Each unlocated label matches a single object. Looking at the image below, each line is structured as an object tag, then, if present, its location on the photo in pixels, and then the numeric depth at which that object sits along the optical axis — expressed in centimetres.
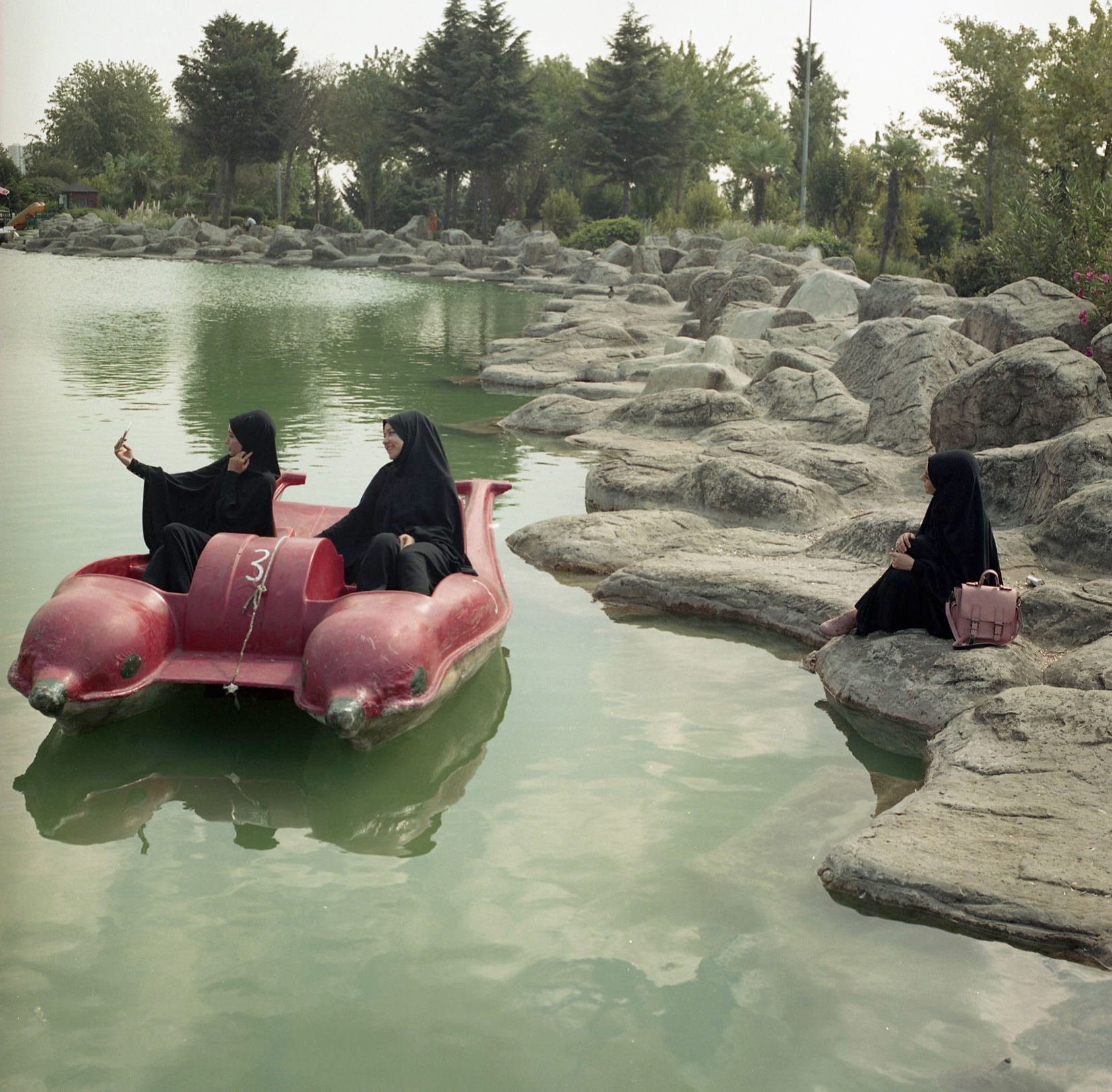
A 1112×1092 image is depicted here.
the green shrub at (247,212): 6888
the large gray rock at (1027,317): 1385
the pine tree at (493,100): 6103
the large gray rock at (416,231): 6106
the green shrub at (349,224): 6675
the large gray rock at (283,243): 5600
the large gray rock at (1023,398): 1123
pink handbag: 655
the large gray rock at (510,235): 5891
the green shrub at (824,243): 3891
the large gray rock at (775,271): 3084
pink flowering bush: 1359
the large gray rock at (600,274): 4116
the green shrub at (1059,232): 1728
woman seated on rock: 683
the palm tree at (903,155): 4091
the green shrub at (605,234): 5172
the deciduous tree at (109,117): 7119
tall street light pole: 4619
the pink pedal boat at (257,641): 579
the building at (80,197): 6738
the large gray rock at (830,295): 2392
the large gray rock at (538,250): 5147
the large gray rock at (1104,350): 1213
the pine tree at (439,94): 6231
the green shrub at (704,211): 5322
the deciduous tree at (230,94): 6419
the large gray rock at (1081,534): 819
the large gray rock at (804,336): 2041
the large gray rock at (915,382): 1306
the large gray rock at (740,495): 1054
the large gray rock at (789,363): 1605
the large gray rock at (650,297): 3469
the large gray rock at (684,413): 1458
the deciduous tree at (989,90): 4441
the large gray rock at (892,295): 2039
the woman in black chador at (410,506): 711
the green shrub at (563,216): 6034
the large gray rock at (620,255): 4569
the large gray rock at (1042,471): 904
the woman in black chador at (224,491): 717
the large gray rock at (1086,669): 634
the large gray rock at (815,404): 1403
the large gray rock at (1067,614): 730
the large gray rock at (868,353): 1545
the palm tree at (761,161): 4847
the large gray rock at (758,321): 2155
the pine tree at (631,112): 5956
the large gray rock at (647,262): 4266
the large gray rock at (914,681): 652
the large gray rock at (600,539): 954
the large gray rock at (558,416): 1605
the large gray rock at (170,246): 5450
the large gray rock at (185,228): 5734
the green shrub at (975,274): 2320
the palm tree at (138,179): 6800
